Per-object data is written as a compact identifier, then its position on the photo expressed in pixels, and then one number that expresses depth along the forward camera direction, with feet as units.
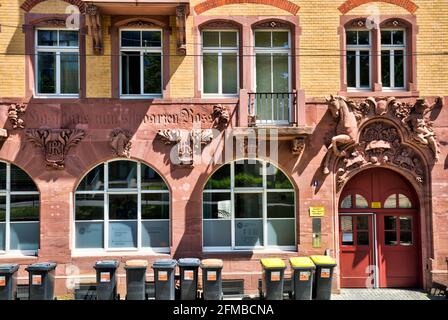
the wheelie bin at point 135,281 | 32.96
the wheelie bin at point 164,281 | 32.76
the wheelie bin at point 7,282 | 31.50
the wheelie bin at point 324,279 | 33.09
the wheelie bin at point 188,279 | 32.94
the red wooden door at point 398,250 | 40.09
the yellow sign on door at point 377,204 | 40.50
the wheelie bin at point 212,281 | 32.91
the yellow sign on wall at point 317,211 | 38.86
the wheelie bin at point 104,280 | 33.04
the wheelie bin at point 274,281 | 32.71
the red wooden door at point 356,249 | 40.04
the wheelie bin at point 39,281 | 32.22
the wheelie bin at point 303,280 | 32.83
